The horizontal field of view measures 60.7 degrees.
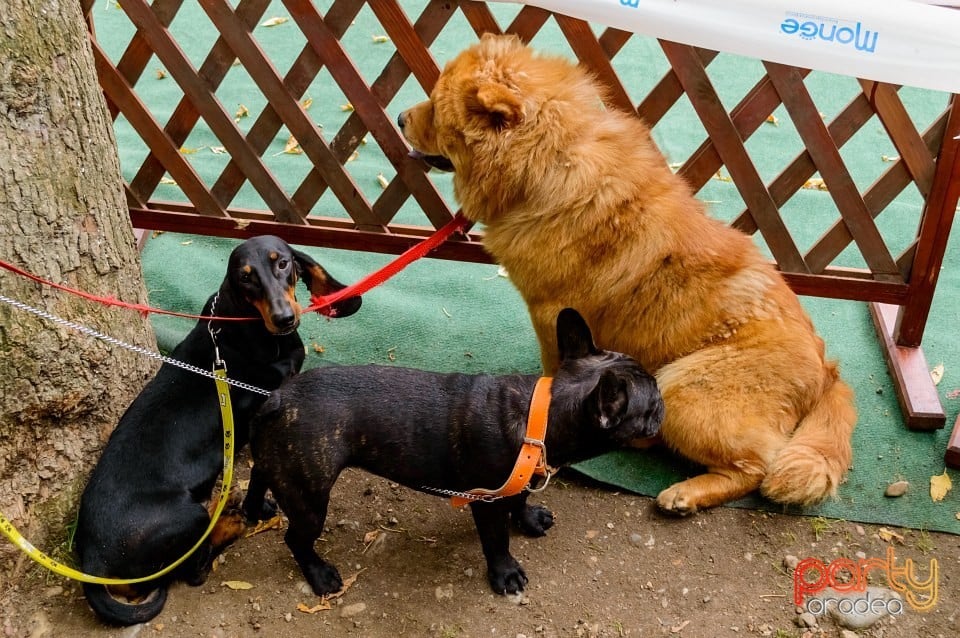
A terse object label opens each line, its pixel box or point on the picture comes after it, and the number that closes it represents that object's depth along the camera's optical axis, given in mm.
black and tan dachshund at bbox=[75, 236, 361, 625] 2951
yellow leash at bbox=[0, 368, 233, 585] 2690
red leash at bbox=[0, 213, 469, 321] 3041
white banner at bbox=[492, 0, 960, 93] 2990
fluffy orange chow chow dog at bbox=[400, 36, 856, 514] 3289
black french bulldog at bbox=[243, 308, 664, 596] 2852
